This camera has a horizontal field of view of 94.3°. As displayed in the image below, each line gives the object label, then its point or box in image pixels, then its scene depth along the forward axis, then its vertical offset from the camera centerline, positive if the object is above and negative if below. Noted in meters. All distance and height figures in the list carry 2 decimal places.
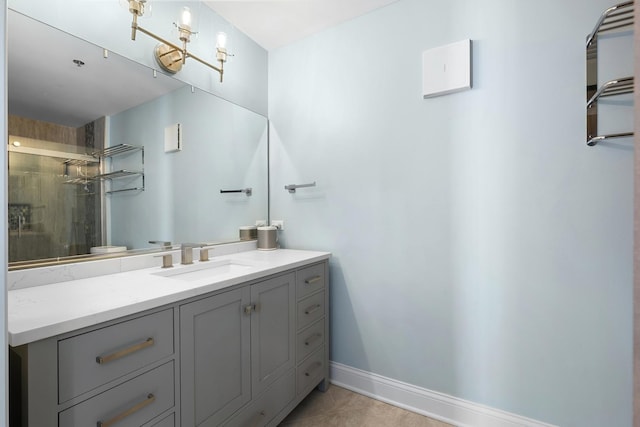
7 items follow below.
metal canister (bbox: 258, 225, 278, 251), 2.10 -0.20
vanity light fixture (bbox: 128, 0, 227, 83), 1.47 +0.84
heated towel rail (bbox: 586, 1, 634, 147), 1.13 +0.53
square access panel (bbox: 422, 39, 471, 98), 1.51 +0.74
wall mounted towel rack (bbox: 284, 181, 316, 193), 2.03 +0.17
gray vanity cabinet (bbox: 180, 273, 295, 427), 1.06 -0.57
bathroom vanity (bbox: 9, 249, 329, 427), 0.75 -0.45
